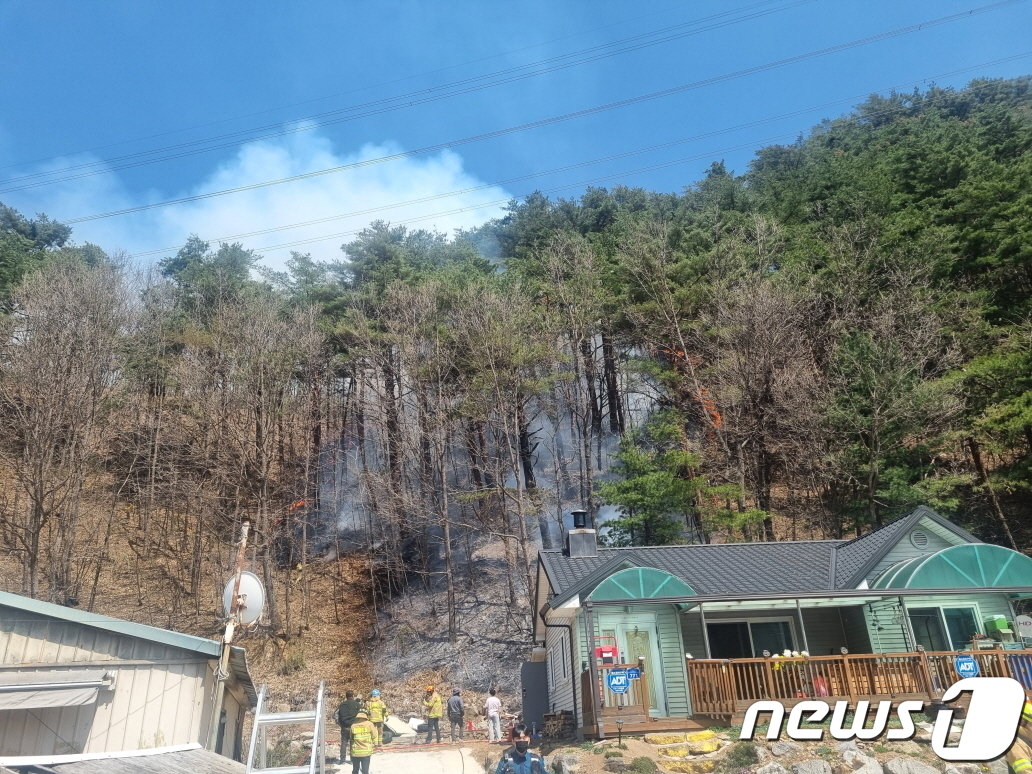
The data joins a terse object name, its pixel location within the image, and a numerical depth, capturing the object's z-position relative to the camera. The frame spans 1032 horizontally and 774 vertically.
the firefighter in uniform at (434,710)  16.61
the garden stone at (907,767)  10.86
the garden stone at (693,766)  11.55
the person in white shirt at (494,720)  16.34
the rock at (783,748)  11.52
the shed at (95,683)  9.12
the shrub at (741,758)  11.38
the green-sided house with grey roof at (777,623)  13.59
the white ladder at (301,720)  8.62
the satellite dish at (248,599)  9.16
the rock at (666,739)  12.91
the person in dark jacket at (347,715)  13.60
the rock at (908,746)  11.56
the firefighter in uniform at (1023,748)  8.32
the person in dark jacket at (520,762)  9.37
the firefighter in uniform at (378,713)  15.13
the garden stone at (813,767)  10.93
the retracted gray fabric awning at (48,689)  8.74
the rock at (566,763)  11.88
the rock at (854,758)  11.00
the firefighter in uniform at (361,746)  11.44
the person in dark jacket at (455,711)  16.83
